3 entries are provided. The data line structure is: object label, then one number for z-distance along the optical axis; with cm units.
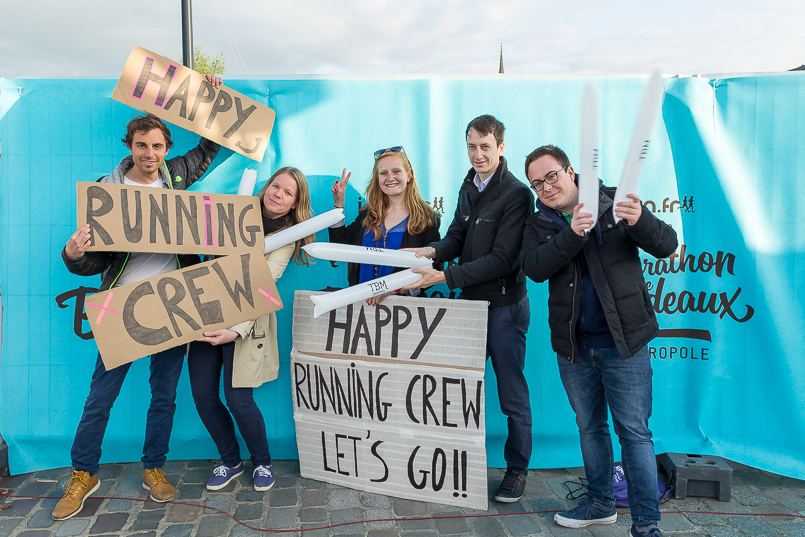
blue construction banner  319
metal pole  404
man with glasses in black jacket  215
